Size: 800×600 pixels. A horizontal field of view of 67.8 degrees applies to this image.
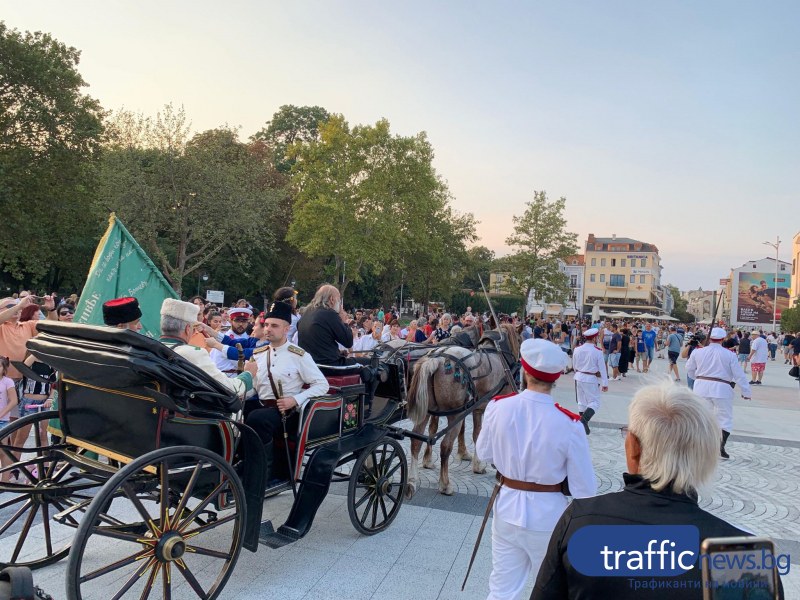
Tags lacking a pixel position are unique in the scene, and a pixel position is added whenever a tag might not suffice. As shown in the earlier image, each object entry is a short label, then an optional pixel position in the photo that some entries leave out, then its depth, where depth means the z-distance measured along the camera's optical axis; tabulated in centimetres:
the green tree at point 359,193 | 3700
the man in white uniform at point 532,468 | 296
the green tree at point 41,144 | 2300
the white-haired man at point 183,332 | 396
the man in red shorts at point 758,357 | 1955
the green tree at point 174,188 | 2686
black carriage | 332
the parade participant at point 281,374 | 459
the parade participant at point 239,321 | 762
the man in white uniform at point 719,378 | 852
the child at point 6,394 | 582
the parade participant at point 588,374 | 949
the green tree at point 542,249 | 4675
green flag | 514
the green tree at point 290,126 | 5025
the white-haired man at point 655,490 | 165
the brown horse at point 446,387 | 651
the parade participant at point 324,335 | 534
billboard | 8375
